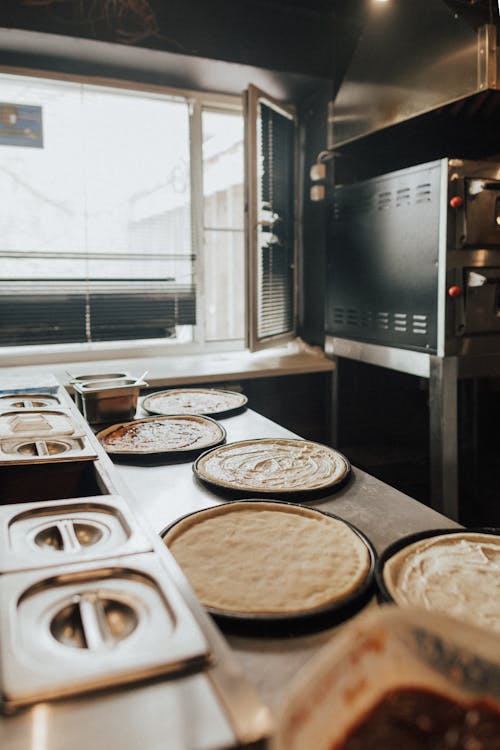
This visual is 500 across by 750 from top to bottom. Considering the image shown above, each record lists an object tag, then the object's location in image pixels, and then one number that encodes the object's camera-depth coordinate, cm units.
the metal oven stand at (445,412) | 263
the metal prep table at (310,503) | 81
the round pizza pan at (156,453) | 172
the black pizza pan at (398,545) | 97
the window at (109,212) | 334
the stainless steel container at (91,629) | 66
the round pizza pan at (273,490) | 143
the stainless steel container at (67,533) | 94
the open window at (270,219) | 322
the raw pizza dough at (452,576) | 97
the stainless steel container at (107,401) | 211
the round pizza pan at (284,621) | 89
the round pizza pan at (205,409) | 224
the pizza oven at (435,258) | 255
